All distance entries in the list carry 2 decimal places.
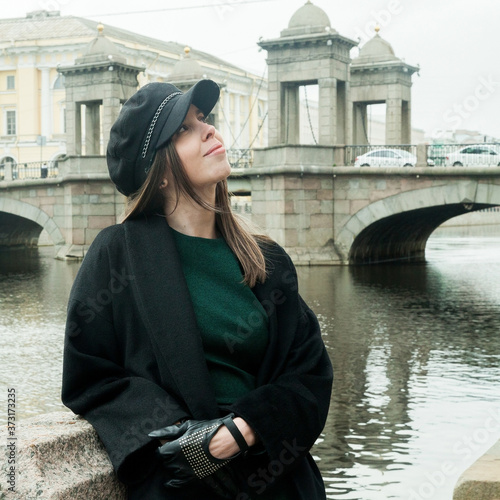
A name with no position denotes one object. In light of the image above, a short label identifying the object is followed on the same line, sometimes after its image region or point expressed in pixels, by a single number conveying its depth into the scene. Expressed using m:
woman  2.12
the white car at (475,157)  26.69
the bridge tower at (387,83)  31.72
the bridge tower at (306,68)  26.84
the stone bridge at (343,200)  25.25
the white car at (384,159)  27.56
